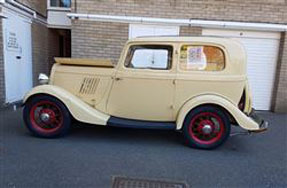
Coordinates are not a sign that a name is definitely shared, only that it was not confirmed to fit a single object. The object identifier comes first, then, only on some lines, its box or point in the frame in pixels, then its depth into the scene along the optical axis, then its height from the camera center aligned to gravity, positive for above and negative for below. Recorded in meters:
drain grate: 3.04 -1.52
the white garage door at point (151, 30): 6.96 +0.75
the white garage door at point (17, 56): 6.61 -0.12
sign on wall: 6.60 +0.27
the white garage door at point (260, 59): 7.08 +0.08
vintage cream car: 4.18 -0.62
